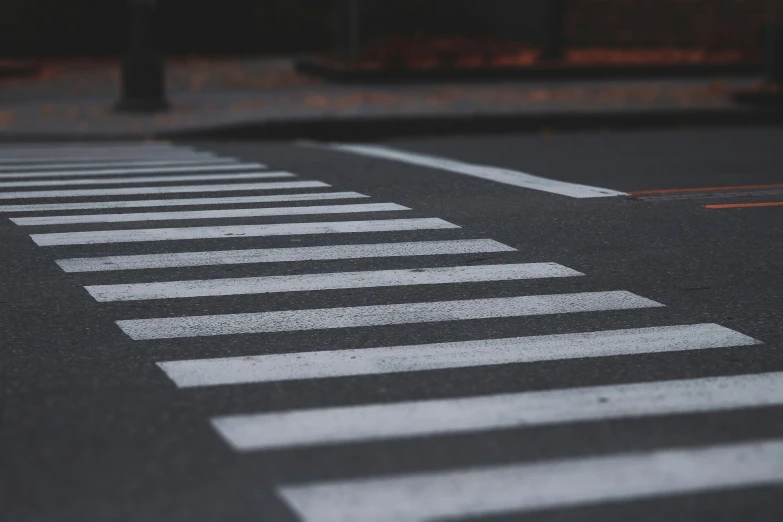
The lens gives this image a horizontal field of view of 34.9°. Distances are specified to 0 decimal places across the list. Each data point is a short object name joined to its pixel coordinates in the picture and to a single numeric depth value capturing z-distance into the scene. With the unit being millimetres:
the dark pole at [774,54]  19250
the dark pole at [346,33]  22592
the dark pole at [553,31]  23203
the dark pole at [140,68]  17031
